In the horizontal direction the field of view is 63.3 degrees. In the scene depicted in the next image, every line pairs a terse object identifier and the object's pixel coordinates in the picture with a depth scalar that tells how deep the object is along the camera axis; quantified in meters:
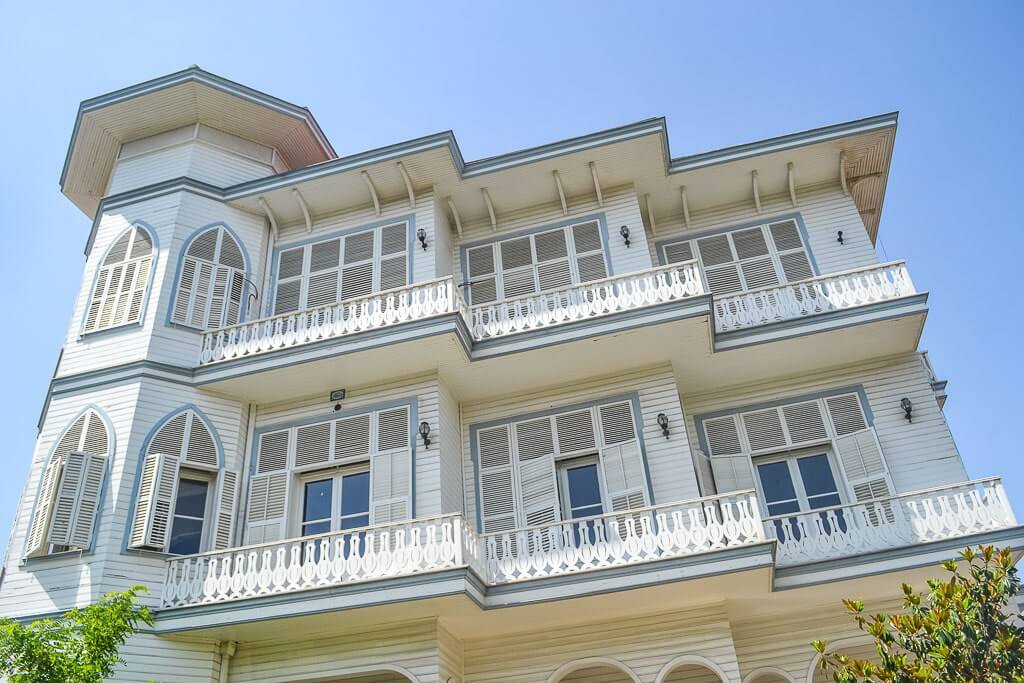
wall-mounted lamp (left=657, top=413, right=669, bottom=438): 12.39
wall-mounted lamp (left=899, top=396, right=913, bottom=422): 12.59
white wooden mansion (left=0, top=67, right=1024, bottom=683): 10.76
